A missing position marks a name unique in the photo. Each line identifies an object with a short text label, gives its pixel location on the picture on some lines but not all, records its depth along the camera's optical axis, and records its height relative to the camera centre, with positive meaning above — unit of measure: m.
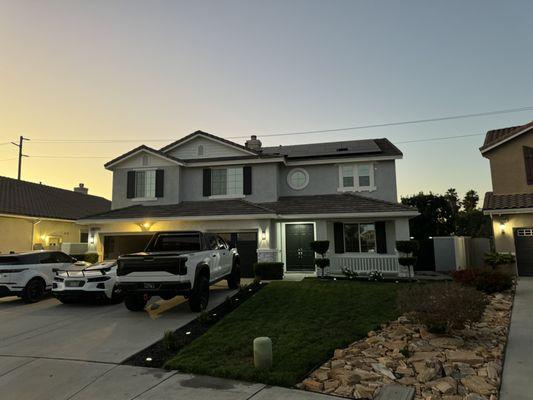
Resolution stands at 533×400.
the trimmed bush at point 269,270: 15.20 -1.32
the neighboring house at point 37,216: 19.22 +1.75
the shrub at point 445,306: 6.61 -1.37
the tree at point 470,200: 45.91 +4.82
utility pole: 37.56 +11.17
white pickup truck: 8.67 -0.71
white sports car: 10.84 -1.26
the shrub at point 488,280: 11.47 -1.50
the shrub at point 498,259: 14.93 -1.04
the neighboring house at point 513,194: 15.84 +2.05
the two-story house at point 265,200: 16.48 +2.22
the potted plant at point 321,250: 15.15 -0.48
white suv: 11.33 -0.95
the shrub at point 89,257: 17.30 -0.64
